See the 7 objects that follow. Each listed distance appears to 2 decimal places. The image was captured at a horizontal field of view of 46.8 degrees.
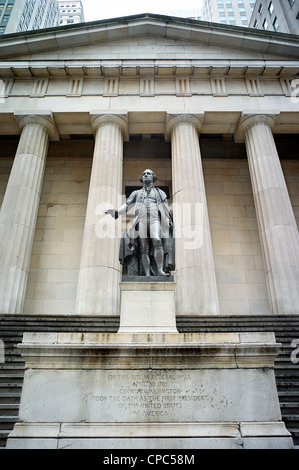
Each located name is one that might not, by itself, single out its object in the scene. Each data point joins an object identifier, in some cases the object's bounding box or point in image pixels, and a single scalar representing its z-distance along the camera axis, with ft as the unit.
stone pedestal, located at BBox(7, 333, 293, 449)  16.24
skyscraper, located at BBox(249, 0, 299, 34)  102.44
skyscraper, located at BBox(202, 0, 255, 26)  276.00
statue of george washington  24.81
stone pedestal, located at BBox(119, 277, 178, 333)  21.47
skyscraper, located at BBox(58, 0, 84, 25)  398.83
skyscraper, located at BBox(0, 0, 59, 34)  179.93
